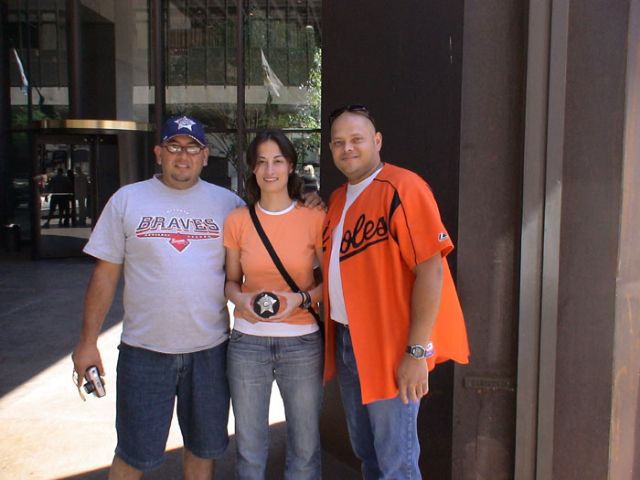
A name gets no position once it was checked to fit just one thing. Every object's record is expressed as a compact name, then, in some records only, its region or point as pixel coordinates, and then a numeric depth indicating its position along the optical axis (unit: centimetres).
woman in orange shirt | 253
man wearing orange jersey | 222
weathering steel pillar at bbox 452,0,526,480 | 273
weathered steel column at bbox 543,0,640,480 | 260
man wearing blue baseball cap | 264
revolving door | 1172
